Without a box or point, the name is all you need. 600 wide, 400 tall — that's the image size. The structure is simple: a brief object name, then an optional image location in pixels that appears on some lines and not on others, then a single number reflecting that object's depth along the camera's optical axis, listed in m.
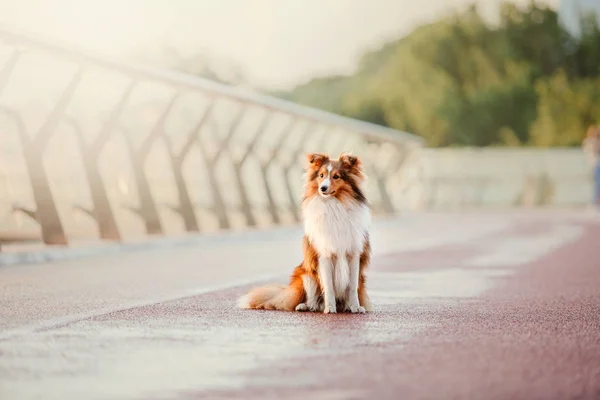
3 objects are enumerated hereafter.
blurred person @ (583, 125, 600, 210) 40.03
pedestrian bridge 7.09
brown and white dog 10.46
